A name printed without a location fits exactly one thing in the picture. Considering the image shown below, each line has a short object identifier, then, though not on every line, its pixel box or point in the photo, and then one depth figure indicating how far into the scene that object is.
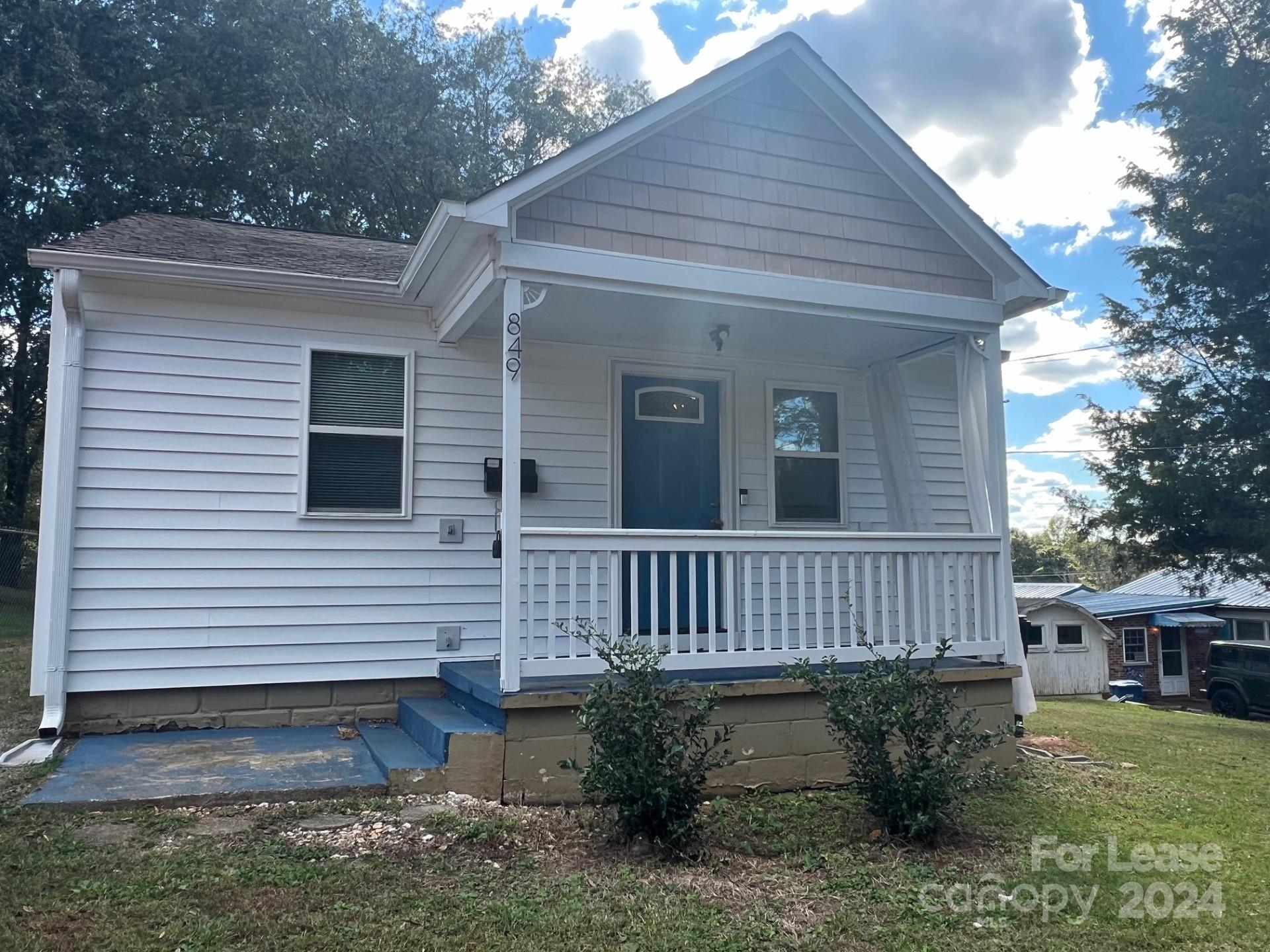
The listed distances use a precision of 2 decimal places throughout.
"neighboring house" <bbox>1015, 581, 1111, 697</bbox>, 24.61
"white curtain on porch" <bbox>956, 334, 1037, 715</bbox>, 6.00
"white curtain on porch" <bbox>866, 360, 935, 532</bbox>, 7.01
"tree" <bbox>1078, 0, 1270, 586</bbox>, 14.69
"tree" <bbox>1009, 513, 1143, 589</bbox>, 53.62
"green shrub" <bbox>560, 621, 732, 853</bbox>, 3.78
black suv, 16.50
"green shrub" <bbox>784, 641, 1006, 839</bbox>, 3.97
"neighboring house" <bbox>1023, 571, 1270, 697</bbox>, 27.39
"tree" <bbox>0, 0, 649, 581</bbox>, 13.32
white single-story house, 5.24
